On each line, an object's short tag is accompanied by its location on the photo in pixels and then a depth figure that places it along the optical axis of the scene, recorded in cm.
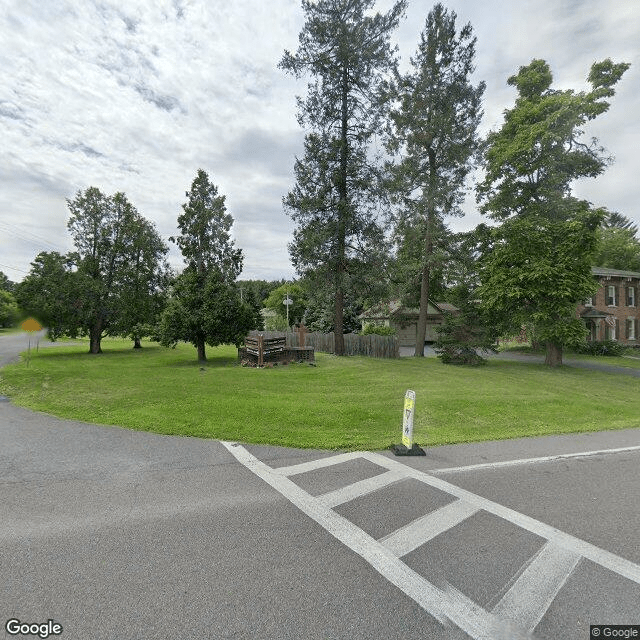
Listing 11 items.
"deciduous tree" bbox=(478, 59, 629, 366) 1752
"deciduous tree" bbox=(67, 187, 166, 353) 2311
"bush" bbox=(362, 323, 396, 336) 2941
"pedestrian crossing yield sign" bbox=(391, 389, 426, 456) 587
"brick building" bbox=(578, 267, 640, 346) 3216
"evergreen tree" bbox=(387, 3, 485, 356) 2012
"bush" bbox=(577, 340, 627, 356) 2733
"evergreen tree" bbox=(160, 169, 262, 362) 1798
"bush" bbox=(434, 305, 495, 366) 1903
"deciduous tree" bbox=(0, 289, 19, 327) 4727
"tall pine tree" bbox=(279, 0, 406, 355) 1833
